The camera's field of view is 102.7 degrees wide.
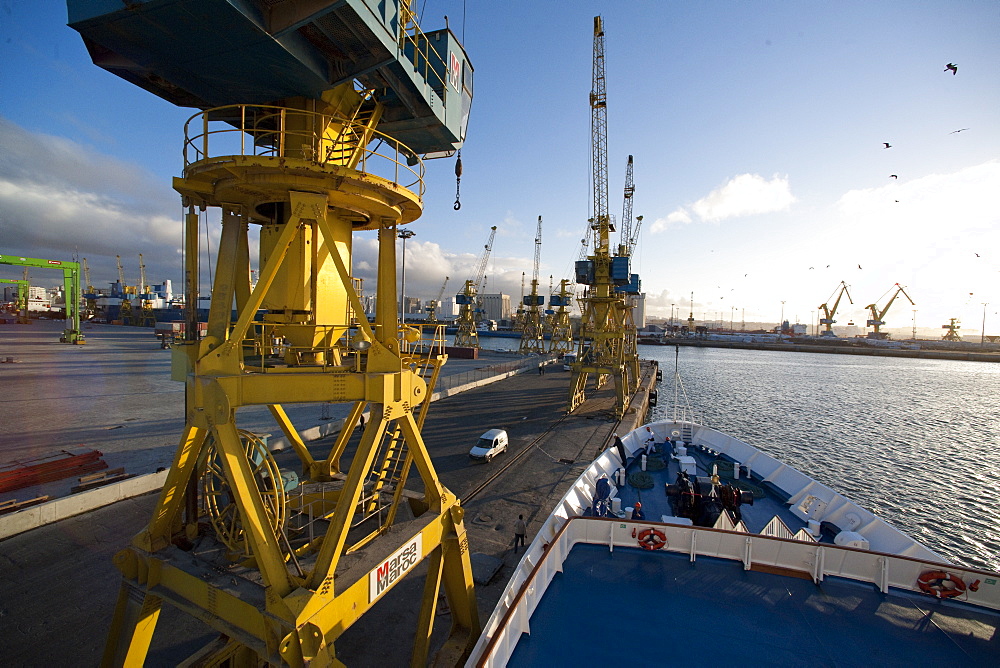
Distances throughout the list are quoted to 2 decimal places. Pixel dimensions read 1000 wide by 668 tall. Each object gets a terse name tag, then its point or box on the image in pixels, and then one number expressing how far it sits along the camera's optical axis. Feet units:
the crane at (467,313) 320.50
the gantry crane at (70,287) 226.99
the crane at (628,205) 264.52
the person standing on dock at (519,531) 47.50
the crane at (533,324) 344.26
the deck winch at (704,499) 49.14
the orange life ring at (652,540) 35.45
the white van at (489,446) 75.72
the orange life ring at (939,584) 28.14
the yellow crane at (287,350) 19.94
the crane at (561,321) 297.24
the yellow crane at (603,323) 122.31
